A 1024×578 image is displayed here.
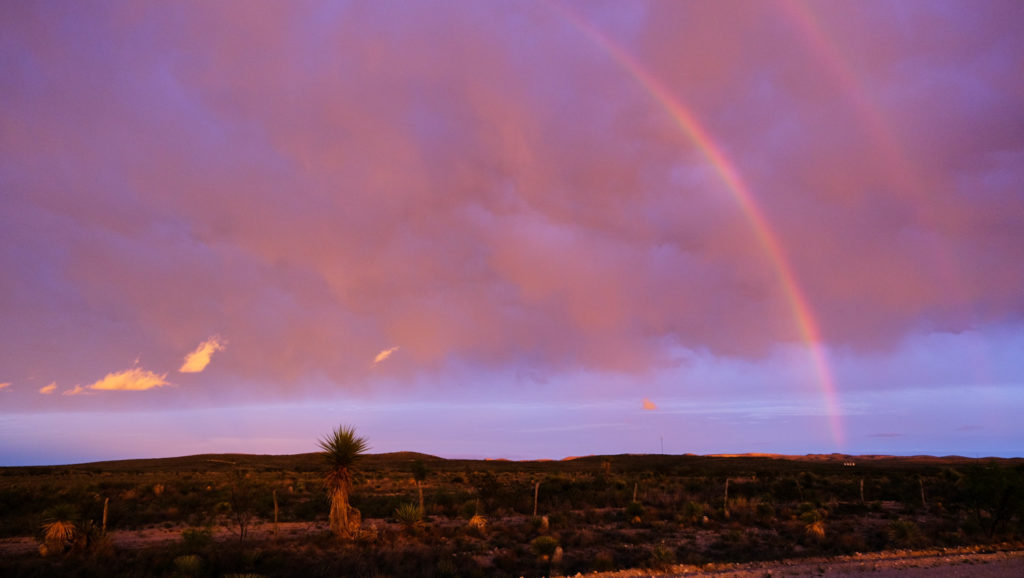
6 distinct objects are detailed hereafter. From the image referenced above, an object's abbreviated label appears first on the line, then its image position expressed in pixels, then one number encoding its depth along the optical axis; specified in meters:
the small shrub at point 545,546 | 18.15
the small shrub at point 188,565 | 14.73
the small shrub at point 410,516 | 21.50
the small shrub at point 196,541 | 17.46
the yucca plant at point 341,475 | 19.48
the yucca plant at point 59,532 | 17.25
